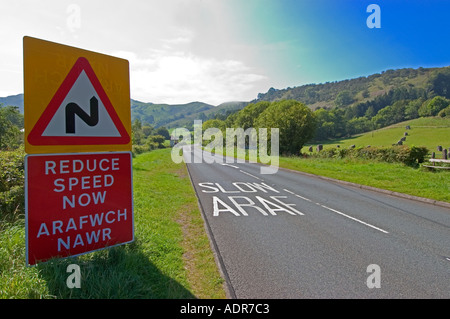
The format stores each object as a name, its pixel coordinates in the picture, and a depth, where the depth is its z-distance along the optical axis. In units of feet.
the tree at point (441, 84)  462.19
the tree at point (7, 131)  77.97
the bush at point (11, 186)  18.90
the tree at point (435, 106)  301.02
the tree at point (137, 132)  242.58
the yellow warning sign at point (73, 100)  9.74
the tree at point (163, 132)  525.75
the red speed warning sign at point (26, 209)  9.60
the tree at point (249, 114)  195.62
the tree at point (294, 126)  114.01
